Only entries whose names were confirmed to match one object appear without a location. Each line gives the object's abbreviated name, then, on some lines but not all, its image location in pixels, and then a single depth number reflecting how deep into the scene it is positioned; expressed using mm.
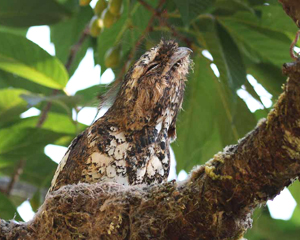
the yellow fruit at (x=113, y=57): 6809
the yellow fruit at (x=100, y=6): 6863
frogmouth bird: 5296
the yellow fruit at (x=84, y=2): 6574
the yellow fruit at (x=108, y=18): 6637
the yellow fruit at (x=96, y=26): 7172
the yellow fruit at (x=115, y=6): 6539
